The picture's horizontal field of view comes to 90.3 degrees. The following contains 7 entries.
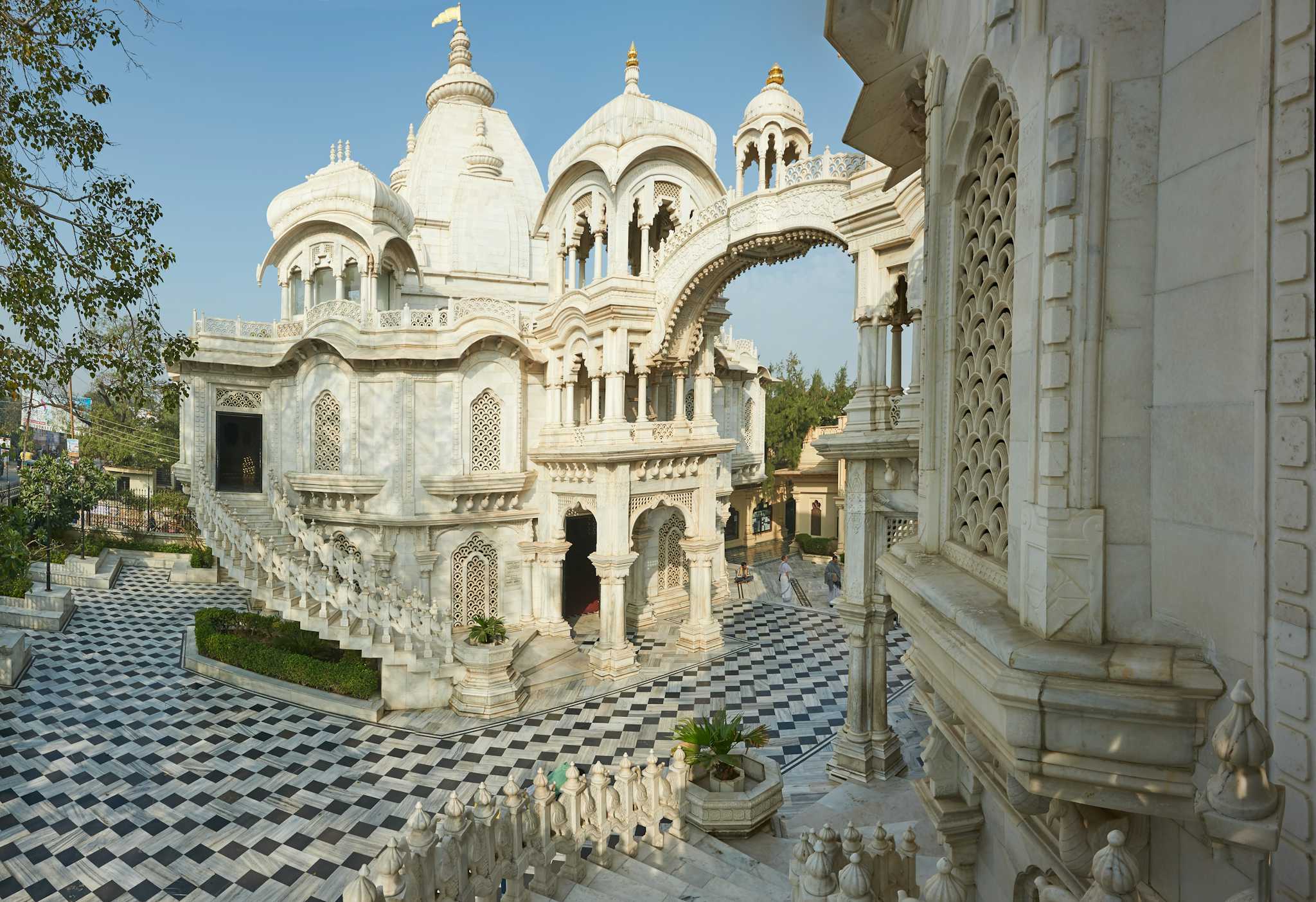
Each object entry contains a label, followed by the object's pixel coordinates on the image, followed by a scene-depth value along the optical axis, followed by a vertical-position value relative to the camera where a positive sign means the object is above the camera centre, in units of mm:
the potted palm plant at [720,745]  7512 -3626
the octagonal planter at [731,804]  7195 -4055
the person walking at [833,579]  20156 -4293
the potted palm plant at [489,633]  12461 -3744
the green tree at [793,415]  31359 +1157
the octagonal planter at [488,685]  11641 -4484
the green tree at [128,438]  26688 -81
